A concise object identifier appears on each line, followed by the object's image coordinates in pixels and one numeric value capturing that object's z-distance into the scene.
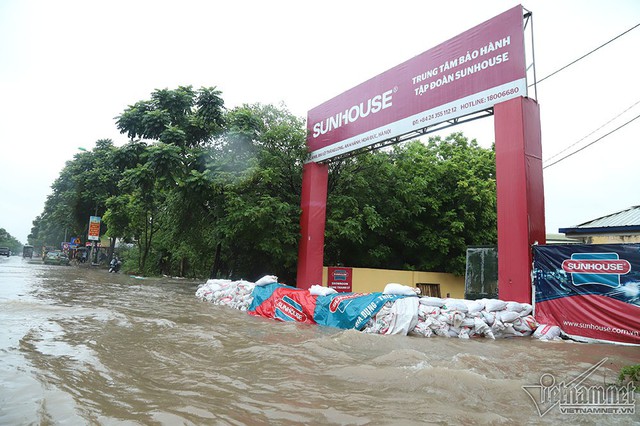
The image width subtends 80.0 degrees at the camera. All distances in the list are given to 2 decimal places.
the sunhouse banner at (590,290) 6.27
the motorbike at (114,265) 24.92
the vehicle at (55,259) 33.91
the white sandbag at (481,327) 7.01
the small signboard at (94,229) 31.74
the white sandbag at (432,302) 7.25
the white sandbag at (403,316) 6.77
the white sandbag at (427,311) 7.06
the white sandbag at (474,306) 7.20
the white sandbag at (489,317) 7.10
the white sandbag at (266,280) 9.96
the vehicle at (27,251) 51.77
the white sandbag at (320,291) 8.43
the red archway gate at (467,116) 8.13
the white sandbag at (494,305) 7.27
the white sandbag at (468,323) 7.04
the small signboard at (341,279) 14.44
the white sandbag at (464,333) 6.86
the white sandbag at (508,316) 7.15
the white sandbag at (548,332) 6.91
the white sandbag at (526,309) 7.36
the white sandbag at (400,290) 7.38
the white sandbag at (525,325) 7.19
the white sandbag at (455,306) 7.16
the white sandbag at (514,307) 7.32
